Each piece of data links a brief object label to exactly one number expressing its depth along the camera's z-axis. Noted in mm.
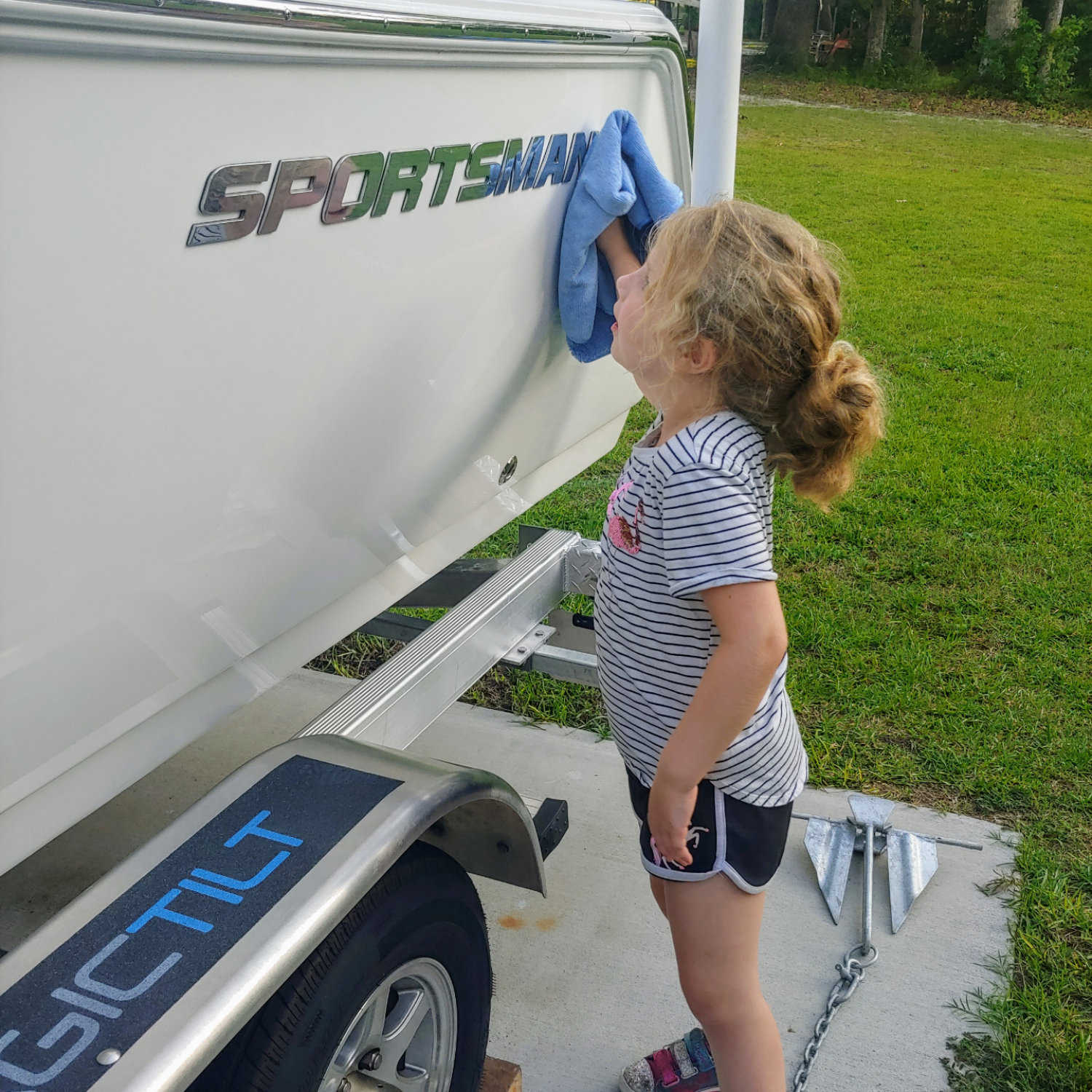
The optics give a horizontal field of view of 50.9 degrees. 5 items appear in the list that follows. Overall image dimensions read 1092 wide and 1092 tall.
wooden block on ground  2004
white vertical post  2555
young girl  1476
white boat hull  1172
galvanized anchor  2461
